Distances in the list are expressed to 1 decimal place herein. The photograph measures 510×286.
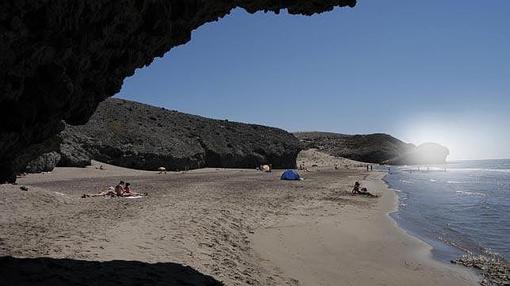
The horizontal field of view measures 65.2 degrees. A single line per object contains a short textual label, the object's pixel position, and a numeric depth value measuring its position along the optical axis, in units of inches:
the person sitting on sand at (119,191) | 887.7
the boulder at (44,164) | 1349.7
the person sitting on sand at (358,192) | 1331.2
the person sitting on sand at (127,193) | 889.7
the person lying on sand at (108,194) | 859.9
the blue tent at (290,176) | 1874.0
